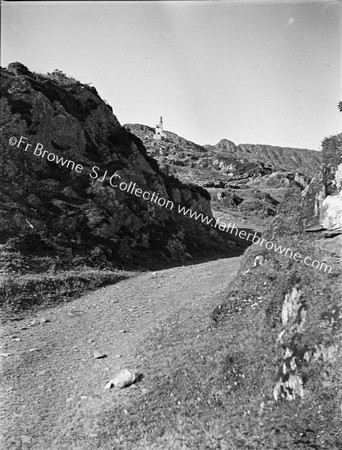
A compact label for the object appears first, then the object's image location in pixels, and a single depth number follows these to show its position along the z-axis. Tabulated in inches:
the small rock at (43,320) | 519.2
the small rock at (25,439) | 283.0
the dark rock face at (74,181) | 818.8
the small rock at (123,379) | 351.3
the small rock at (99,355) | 416.8
